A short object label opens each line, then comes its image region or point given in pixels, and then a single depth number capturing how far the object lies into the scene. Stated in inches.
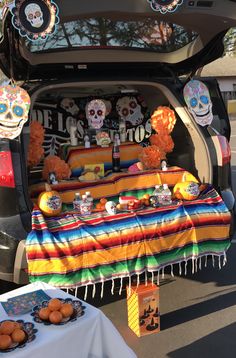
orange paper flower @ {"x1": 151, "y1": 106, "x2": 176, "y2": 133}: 160.2
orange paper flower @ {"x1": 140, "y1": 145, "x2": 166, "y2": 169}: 160.9
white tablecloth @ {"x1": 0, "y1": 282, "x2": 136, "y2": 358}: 69.2
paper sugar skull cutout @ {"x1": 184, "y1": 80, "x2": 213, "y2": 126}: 148.3
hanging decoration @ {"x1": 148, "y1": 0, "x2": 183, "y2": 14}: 108.7
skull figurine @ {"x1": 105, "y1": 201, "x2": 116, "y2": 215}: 124.6
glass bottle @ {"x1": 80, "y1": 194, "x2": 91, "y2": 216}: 128.3
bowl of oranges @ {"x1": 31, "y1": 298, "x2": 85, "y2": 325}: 75.6
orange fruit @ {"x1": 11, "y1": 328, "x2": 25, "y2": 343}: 69.9
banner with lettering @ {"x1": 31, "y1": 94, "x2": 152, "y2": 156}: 173.5
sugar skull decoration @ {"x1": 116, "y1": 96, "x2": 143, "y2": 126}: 186.4
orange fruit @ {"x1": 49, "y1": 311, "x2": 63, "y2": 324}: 74.9
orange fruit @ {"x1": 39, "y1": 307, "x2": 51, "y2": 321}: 77.4
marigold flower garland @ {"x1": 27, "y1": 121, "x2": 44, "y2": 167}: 148.3
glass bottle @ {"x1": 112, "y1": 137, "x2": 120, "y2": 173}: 164.4
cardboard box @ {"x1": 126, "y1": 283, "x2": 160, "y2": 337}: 114.9
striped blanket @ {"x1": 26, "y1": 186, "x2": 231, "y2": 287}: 106.6
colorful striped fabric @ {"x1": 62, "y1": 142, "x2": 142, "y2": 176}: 161.3
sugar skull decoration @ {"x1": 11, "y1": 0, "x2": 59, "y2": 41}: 102.6
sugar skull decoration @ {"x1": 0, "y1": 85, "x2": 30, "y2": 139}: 116.0
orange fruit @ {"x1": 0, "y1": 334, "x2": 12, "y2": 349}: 68.7
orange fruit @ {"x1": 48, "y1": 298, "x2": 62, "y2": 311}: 78.0
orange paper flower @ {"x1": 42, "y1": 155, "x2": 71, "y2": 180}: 150.7
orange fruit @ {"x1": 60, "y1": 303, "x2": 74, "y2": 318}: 76.4
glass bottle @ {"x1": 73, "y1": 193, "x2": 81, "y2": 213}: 132.3
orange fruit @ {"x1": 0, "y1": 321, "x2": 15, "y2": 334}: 71.9
